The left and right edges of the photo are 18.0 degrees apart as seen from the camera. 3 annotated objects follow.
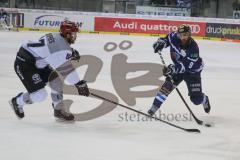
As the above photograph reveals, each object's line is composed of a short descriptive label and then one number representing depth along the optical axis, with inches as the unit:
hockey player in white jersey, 292.4
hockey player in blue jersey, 325.5
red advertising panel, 1086.5
